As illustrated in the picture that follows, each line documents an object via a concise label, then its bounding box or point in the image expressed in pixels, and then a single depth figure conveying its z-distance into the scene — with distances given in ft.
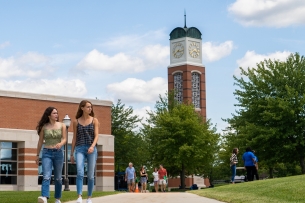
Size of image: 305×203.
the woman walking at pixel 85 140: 36.01
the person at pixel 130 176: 97.19
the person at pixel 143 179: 101.14
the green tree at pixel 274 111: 128.26
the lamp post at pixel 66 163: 96.32
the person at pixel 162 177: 103.04
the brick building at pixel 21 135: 132.77
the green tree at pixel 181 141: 170.50
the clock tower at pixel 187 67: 310.86
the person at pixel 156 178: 105.19
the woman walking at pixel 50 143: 36.37
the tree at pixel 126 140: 183.98
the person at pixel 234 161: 81.00
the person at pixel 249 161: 78.59
